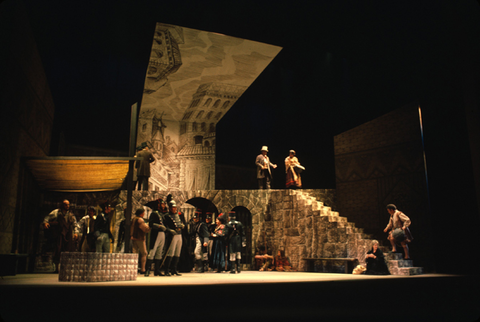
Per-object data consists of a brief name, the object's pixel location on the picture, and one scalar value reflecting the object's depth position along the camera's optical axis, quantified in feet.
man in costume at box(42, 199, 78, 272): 30.71
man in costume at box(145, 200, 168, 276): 27.17
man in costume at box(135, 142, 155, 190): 43.47
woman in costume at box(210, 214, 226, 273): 34.53
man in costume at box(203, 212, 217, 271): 36.53
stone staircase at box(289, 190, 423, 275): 35.76
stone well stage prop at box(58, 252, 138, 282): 21.22
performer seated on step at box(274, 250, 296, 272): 39.58
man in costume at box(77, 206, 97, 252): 31.40
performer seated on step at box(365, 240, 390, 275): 31.24
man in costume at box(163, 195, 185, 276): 27.40
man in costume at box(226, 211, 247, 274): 33.53
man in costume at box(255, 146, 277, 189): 44.98
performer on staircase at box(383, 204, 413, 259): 32.83
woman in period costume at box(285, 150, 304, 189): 44.19
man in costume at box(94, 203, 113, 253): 27.58
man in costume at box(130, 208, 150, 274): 26.78
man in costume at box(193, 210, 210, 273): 34.81
